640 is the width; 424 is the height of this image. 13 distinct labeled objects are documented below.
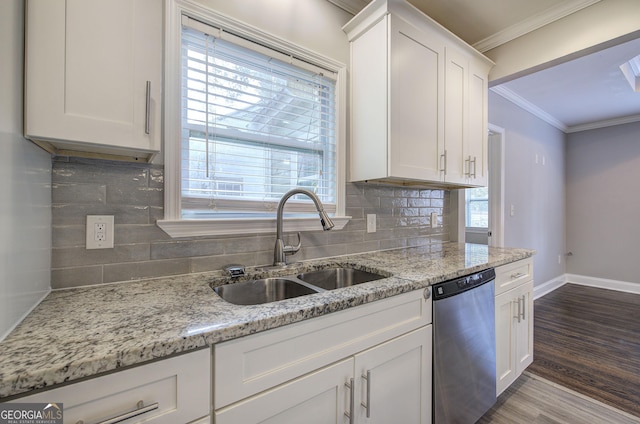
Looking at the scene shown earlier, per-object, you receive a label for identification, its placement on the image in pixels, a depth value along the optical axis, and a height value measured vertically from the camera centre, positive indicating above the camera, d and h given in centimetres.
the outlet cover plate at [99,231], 104 -7
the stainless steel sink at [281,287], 121 -34
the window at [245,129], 125 +44
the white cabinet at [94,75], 76 +41
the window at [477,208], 400 +9
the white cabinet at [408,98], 156 +71
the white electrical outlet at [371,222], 188 -6
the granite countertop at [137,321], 55 -29
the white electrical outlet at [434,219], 231 -4
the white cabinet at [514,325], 165 -71
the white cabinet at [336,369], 74 -50
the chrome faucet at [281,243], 137 -15
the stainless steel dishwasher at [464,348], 126 -66
